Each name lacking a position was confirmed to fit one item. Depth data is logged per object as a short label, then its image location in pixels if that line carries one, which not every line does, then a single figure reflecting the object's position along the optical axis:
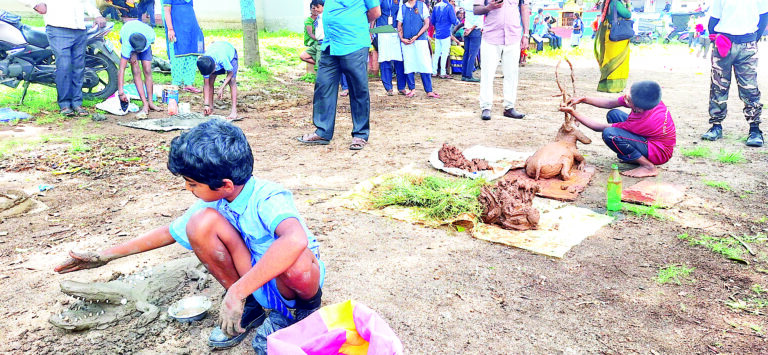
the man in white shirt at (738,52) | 4.98
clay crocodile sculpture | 2.38
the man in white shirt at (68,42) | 6.08
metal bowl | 2.43
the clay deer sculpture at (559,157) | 4.27
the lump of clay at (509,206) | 3.44
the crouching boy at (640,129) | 4.22
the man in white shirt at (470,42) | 10.34
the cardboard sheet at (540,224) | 3.23
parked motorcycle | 6.43
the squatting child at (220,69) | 6.23
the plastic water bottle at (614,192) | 3.70
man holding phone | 6.29
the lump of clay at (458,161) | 4.51
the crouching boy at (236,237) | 1.88
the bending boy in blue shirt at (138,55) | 6.20
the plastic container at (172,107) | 6.46
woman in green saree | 7.81
